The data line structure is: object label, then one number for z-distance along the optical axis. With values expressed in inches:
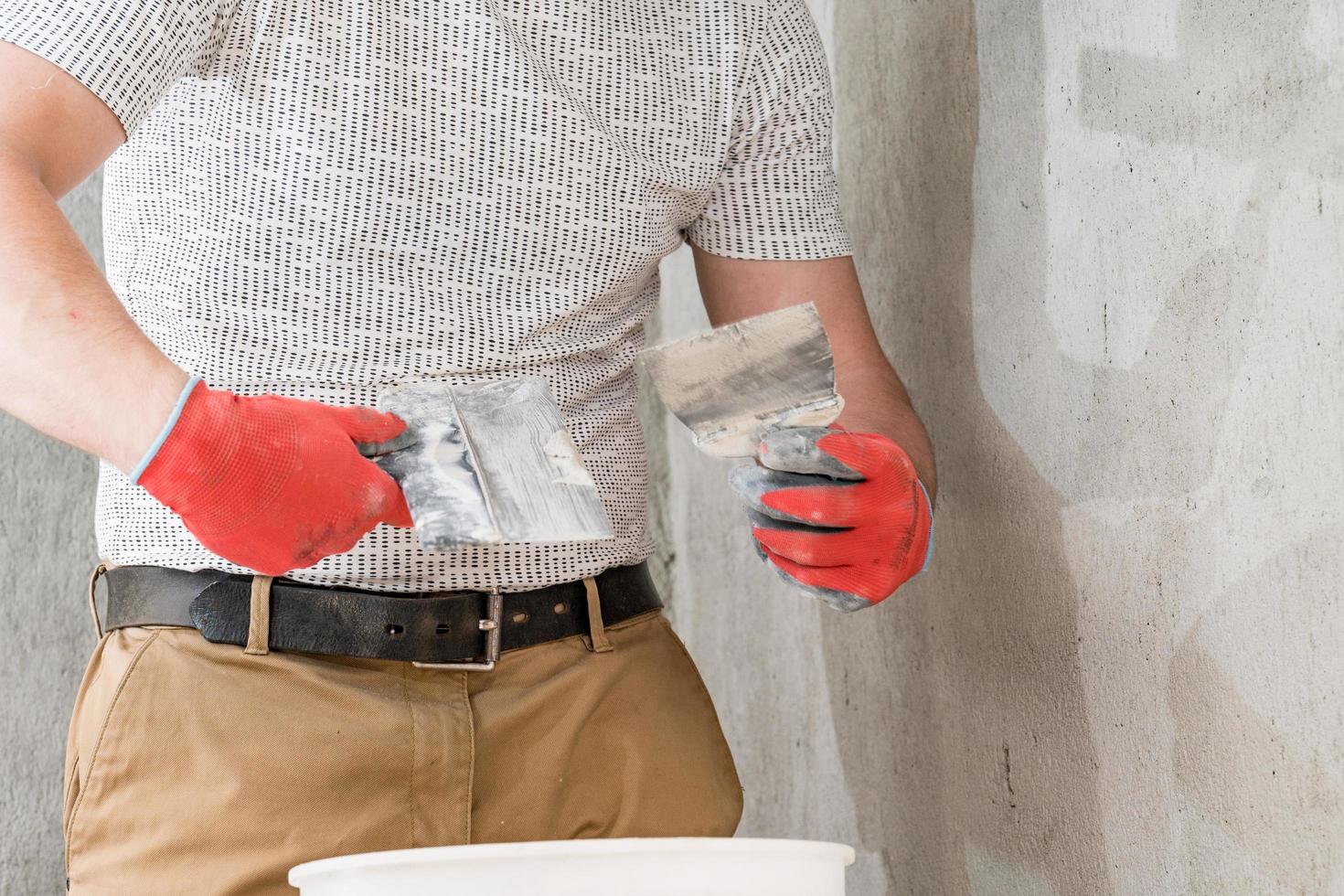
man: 89.0
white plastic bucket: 79.7
